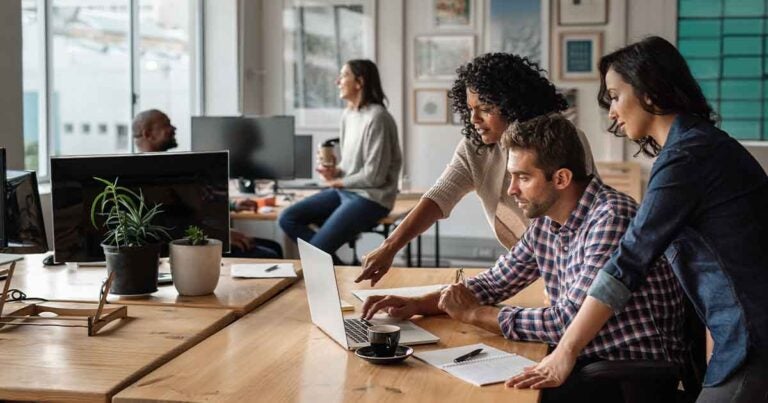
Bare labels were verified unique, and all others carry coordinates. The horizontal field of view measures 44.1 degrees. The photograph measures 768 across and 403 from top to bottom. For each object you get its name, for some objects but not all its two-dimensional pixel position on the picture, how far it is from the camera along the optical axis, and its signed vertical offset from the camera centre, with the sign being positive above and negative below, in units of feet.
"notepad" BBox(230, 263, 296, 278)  9.71 -1.50
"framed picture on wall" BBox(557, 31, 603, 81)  22.99 +1.81
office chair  6.58 -1.72
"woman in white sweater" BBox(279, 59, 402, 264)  17.74 -0.86
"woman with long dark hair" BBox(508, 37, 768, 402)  6.16 -0.68
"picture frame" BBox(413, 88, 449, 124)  24.02 +0.56
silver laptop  6.88 -1.43
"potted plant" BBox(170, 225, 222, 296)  8.62 -1.24
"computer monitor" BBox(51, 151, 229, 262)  9.18 -0.63
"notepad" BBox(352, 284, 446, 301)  8.80 -1.54
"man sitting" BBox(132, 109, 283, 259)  15.38 -0.11
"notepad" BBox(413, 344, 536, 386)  6.23 -1.62
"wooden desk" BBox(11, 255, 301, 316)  8.45 -1.53
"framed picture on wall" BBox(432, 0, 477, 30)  23.56 +2.85
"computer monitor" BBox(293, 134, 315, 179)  20.42 -0.61
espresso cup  6.56 -1.48
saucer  6.49 -1.58
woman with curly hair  9.62 -0.21
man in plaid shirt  6.92 -1.11
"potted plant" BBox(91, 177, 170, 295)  8.50 -1.11
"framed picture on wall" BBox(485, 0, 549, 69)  23.21 +2.50
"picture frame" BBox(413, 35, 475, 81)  23.72 +1.85
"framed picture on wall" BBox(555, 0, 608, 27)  22.84 +2.81
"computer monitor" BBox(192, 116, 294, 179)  18.86 -0.23
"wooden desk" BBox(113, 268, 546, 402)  5.83 -1.63
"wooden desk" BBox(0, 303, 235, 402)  5.89 -1.60
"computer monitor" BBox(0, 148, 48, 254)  8.74 -0.85
